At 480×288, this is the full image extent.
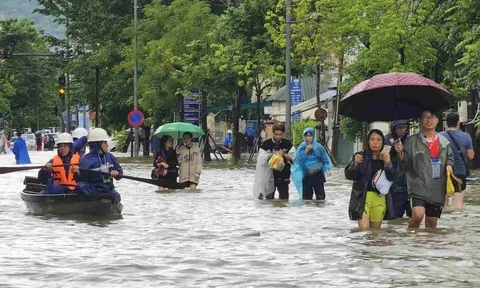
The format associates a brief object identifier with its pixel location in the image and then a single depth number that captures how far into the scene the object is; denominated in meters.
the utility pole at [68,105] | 89.16
